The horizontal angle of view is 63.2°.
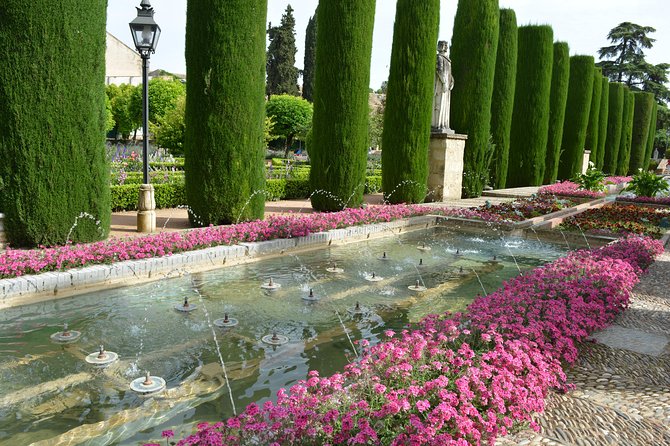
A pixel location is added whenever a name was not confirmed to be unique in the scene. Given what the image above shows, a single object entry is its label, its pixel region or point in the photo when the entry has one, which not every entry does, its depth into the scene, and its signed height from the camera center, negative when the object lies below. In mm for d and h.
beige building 51844 +7885
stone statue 15445 +2005
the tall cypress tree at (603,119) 31859 +3033
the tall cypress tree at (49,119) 6840 +261
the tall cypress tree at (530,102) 21547 +2547
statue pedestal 15492 -83
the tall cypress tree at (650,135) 42266 +3009
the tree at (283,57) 47812 +8457
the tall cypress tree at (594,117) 29844 +2907
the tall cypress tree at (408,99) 14039 +1571
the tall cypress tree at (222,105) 9203 +760
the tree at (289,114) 38656 +2784
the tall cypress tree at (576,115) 26391 +2639
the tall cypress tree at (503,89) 19094 +2653
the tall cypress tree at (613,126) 34281 +2850
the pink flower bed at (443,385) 2436 -1195
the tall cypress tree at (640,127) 39500 +3287
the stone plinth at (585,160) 28219 +515
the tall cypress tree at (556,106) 23734 +2699
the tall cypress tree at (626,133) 36500 +2644
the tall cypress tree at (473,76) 16875 +2710
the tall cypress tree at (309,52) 46166 +8660
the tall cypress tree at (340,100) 12070 +1246
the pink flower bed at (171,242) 5484 -1176
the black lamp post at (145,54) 8156 +1368
